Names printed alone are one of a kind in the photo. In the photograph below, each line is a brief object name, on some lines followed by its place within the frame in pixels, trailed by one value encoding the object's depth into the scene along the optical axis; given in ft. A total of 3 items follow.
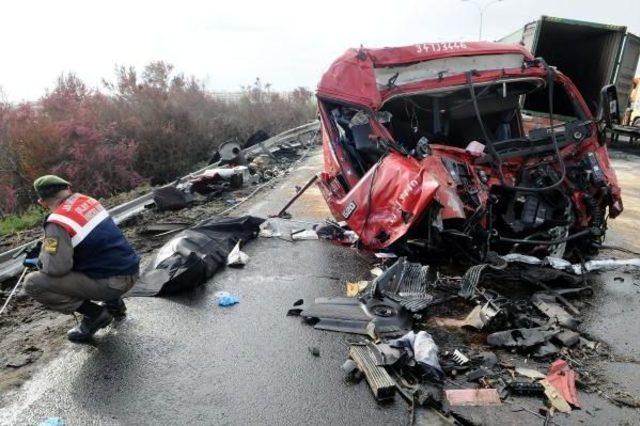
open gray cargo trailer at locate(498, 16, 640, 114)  31.45
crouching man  11.62
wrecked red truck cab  15.78
